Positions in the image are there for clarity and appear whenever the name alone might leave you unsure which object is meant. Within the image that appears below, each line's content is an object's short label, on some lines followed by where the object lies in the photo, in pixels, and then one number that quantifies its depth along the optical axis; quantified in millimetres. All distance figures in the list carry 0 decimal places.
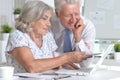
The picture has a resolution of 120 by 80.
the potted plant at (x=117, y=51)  3328
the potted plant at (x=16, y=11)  4635
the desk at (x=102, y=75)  1861
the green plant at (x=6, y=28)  4658
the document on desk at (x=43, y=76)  1808
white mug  1770
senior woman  2121
